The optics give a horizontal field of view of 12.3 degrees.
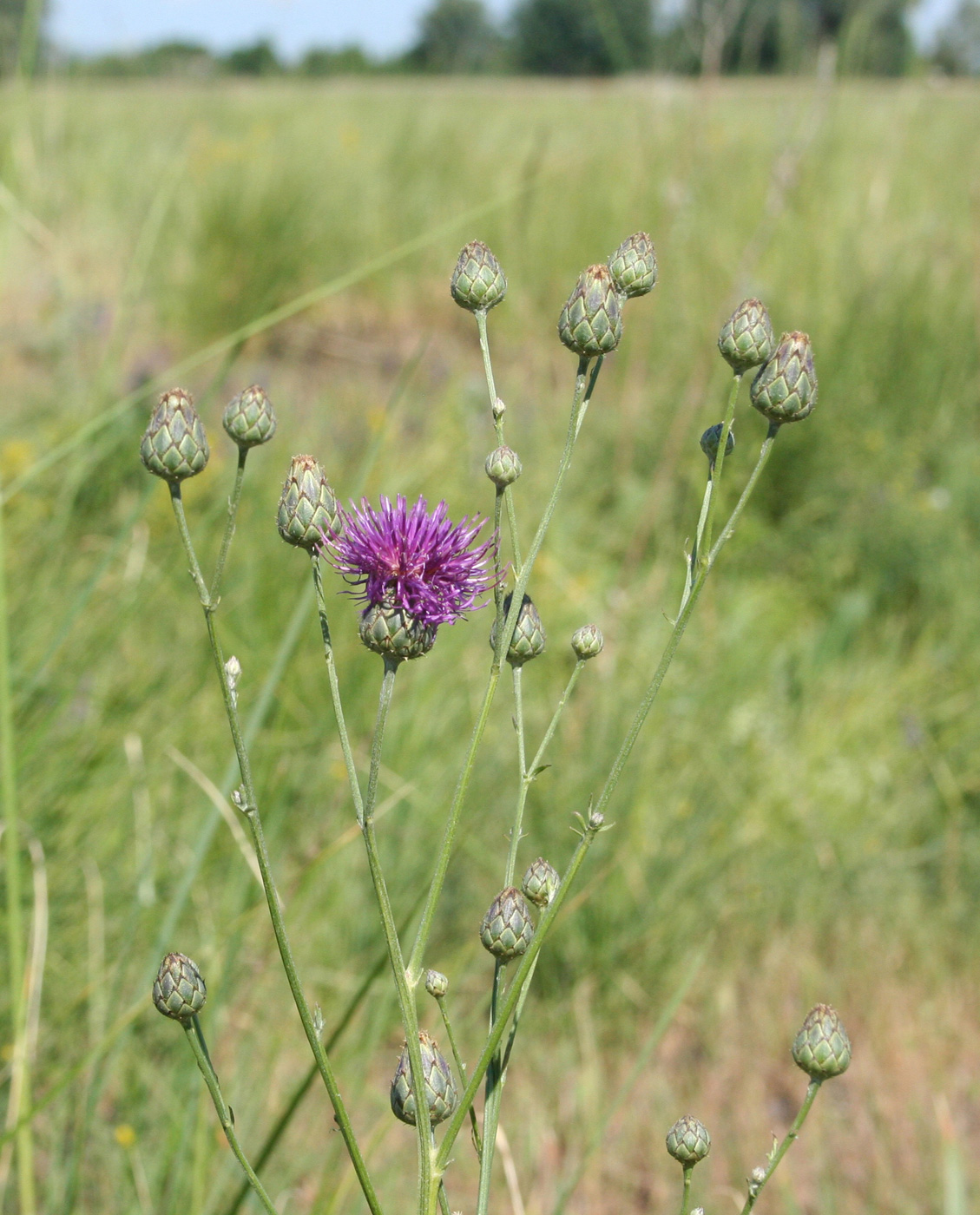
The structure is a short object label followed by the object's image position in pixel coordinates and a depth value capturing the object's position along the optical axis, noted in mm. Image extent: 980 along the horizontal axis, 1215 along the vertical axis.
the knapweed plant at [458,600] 1115
